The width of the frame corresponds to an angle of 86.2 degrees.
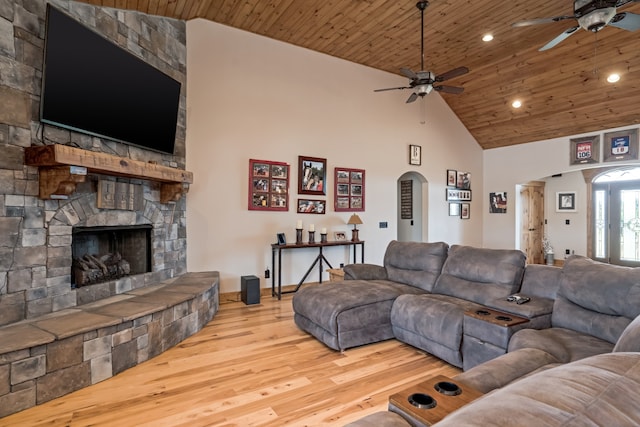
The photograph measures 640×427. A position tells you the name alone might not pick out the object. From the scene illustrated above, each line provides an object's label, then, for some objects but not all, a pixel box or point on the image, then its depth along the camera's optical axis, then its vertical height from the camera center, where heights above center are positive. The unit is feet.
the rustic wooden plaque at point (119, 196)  10.68 +0.77
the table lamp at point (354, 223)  18.84 -0.12
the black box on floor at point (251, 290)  15.17 -3.15
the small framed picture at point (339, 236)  19.40 -0.87
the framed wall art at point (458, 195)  25.37 +2.03
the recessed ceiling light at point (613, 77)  17.34 +7.43
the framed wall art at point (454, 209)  25.41 +0.95
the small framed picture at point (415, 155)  22.86 +4.49
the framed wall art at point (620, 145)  20.24 +4.70
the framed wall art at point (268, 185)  16.76 +1.75
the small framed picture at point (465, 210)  26.15 +0.90
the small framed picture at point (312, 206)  18.30 +0.79
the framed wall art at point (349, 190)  19.58 +1.81
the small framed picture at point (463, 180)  25.84 +3.16
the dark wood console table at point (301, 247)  16.46 -1.93
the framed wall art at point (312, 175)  18.20 +2.45
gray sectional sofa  2.15 -2.05
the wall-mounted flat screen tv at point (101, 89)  9.00 +4.00
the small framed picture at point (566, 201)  26.71 +1.71
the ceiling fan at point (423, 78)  13.89 +6.00
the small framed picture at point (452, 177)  25.22 +3.29
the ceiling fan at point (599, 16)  9.37 +5.99
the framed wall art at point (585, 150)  21.66 +4.72
